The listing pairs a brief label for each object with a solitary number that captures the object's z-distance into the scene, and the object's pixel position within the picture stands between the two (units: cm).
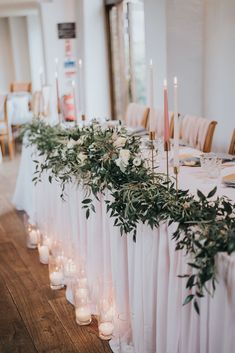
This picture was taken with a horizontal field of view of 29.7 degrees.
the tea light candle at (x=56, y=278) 297
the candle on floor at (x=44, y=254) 336
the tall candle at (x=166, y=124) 178
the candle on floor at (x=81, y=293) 259
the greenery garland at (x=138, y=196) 147
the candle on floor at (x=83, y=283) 271
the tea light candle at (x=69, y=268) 290
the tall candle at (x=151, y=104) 206
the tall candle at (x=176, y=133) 170
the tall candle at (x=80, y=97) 706
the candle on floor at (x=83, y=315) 252
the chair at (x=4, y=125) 700
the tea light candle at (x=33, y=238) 369
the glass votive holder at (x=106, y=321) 238
